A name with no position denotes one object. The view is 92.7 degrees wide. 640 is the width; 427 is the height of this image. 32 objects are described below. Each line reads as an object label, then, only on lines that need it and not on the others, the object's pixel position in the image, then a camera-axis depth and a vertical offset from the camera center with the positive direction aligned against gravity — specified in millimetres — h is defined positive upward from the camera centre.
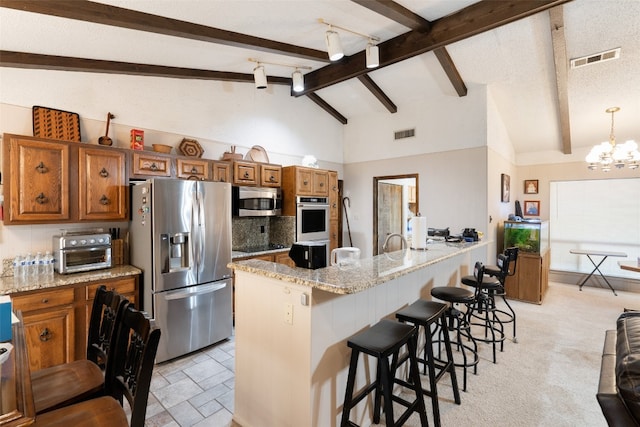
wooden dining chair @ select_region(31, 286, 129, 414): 1559 -932
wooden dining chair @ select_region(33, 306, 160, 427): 1255 -808
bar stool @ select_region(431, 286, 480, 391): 2610 -778
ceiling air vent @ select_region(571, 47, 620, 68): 3689 +1900
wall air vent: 5652 +1449
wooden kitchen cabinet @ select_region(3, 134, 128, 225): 2549 +264
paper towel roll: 3004 -227
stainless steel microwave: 4094 +131
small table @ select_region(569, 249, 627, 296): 5511 -803
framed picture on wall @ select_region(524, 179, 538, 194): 6479 +520
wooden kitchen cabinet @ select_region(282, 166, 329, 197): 4629 +472
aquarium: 4980 -424
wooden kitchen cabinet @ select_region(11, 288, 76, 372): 2391 -930
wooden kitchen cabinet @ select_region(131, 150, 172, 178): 3211 +499
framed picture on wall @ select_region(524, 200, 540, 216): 6484 +70
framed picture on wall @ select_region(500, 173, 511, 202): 5577 +431
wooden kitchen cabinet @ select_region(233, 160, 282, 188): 4148 +525
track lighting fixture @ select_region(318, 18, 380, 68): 3019 +1713
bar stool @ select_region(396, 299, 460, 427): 2027 -830
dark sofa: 1111 -704
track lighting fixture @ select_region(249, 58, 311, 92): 3896 +1786
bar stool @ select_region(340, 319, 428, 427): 1661 -851
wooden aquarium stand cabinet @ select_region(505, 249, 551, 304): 4855 -1130
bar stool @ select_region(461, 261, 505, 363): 2999 -794
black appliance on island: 1971 -292
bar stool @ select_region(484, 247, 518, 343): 3432 -688
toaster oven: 2723 -381
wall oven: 4633 -123
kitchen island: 1740 -773
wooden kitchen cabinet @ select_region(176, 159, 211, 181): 3602 +502
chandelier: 4129 +791
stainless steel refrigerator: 2939 -480
